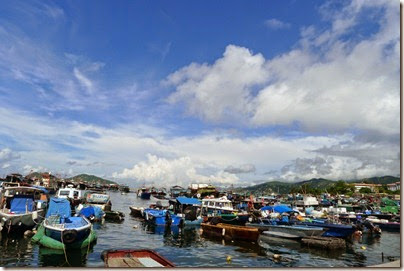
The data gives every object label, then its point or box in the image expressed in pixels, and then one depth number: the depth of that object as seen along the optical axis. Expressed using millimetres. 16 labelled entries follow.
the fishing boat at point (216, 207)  36816
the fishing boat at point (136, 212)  39250
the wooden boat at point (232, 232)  23984
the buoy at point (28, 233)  21109
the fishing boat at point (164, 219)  31011
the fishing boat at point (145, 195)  97562
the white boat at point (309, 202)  58406
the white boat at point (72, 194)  39969
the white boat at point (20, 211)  21078
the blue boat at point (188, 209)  32438
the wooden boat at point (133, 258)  11852
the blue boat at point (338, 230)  24969
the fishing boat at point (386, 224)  35062
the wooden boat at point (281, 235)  25052
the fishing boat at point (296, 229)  24234
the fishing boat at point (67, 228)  17219
